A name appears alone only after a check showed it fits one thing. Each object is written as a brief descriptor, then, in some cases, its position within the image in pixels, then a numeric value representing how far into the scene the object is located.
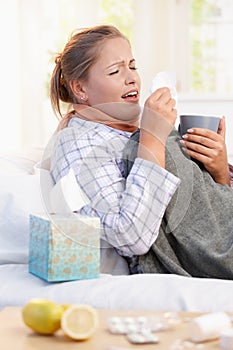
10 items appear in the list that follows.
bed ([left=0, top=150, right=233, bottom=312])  1.72
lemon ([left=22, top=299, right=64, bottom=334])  1.46
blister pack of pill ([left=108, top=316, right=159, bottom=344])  1.43
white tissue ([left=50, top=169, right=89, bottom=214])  1.93
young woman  1.97
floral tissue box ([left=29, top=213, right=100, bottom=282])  1.81
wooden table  1.41
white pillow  2.05
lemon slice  1.44
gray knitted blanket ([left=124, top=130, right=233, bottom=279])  2.02
